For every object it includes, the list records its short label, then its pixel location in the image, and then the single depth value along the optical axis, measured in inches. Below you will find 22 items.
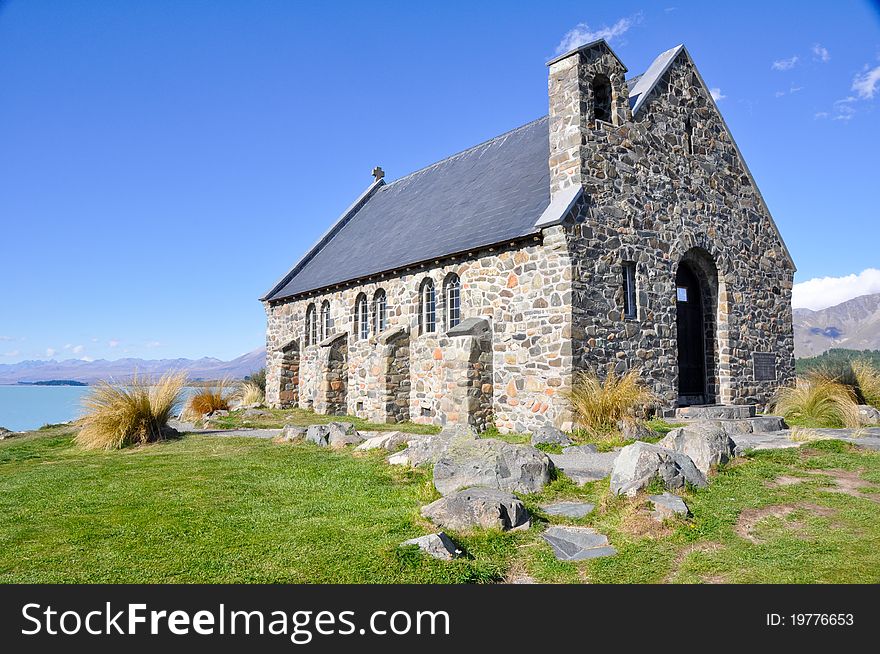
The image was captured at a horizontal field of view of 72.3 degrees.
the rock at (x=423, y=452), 359.3
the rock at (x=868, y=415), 482.0
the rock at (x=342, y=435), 464.4
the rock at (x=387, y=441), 417.7
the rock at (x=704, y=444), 319.3
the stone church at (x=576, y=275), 544.1
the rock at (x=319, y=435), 478.7
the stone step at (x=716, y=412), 567.5
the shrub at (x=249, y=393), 1028.0
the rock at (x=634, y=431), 431.8
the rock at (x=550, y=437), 434.0
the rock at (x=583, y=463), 316.5
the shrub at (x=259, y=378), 1120.9
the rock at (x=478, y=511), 237.9
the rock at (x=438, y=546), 204.4
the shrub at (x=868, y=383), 616.4
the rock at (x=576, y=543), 214.2
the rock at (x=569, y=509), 260.1
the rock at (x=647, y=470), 271.9
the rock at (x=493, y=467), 288.8
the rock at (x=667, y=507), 241.9
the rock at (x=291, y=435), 512.7
